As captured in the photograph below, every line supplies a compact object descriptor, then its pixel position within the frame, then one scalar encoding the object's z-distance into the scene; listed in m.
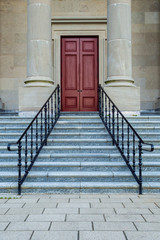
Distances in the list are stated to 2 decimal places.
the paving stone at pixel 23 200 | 4.19
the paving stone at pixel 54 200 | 4.18
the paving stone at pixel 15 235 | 2.89
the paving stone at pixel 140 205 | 3.94
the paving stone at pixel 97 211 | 3.68
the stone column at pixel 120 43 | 8.34
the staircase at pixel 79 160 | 4.72
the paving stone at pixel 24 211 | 3.65
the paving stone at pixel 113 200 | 4.18
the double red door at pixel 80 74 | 10.65
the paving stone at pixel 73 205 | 3.93
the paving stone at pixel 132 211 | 3.66
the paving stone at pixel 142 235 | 2.89
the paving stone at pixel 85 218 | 3.39
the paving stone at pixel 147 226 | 3.12
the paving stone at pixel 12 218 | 3.39
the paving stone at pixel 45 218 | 3.38
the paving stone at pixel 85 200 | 4.18
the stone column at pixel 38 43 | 8.31
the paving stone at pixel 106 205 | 3.94
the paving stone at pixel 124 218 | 3.39
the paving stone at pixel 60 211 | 3.67
